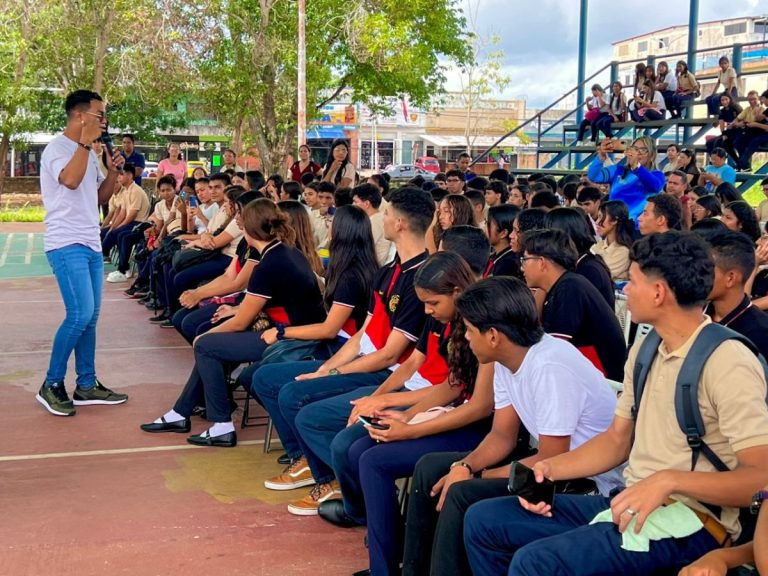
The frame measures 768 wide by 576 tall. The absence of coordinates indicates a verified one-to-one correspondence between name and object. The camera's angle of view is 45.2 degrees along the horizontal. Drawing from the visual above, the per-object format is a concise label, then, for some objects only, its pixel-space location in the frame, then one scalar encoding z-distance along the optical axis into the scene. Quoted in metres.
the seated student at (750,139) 13.90
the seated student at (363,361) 4.61
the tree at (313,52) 19.89
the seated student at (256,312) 5.59
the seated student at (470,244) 4.46
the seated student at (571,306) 4.20
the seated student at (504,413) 3.18
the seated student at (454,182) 11.30
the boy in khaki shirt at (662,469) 2.56
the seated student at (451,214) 6.17
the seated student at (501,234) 5.98
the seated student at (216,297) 6.76
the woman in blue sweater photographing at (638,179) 10.05
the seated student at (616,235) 7.24
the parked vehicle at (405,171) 46.22
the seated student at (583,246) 4.96
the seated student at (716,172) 11.70
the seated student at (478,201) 8.52
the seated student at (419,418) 3.67
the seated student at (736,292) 3.62
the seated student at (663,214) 6.54
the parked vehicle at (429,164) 50.12
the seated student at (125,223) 12.78
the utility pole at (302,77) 18.11
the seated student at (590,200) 9.30
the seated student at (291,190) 10.57
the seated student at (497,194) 10.11
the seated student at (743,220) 6.50
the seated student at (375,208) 7.86
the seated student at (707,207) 7.94
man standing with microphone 6.11
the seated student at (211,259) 8.73
